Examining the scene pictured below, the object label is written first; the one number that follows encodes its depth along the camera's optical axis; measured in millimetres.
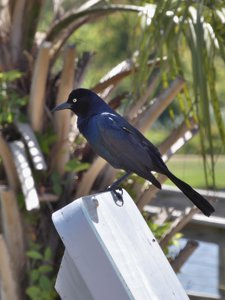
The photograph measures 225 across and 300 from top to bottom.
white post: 3244
